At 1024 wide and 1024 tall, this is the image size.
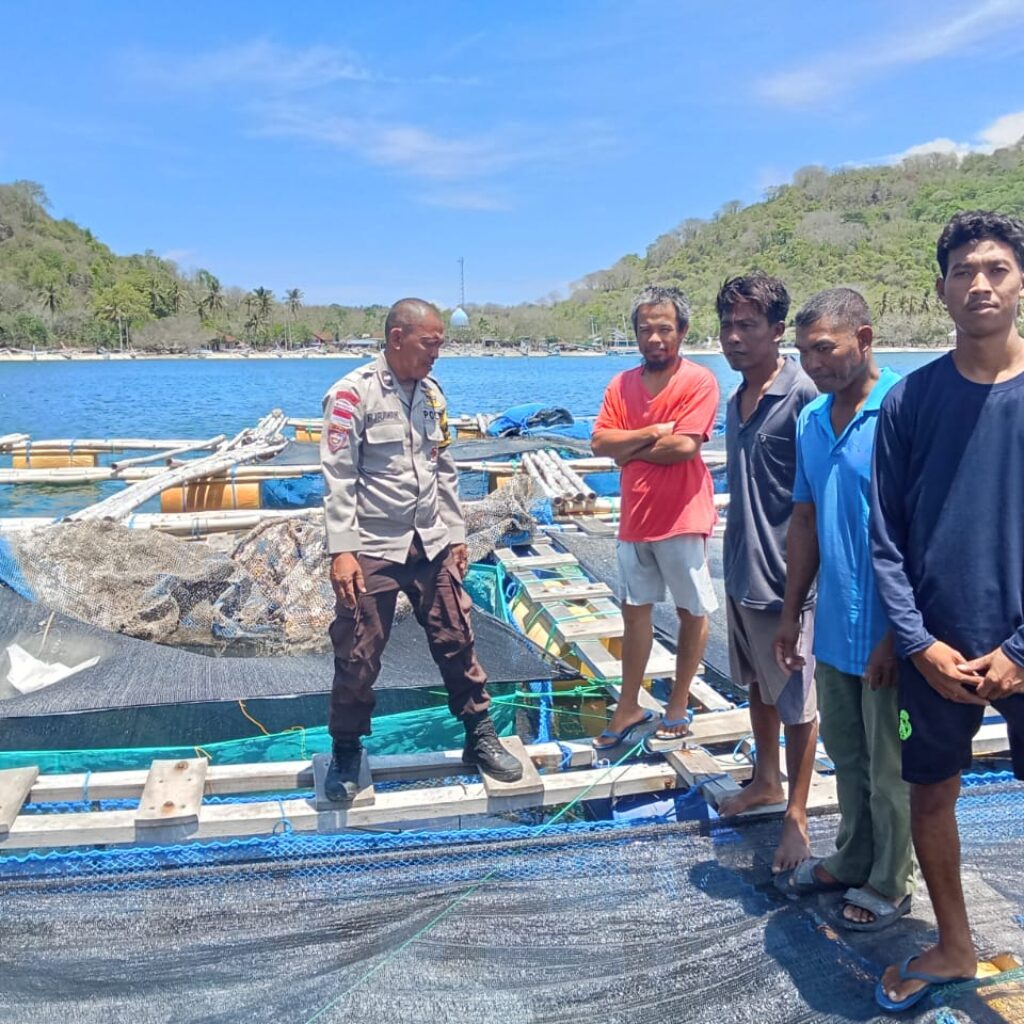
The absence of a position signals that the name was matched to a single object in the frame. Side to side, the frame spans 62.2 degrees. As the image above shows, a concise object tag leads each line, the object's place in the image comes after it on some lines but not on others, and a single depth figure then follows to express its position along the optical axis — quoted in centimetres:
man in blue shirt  234
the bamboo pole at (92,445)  1406
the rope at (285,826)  303
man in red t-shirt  325
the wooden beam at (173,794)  296
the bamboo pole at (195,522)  771
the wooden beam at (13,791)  289
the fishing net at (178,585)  536
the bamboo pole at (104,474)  1123
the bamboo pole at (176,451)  1143
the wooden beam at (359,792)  307
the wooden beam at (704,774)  316
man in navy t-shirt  192
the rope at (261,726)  443
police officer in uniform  296
